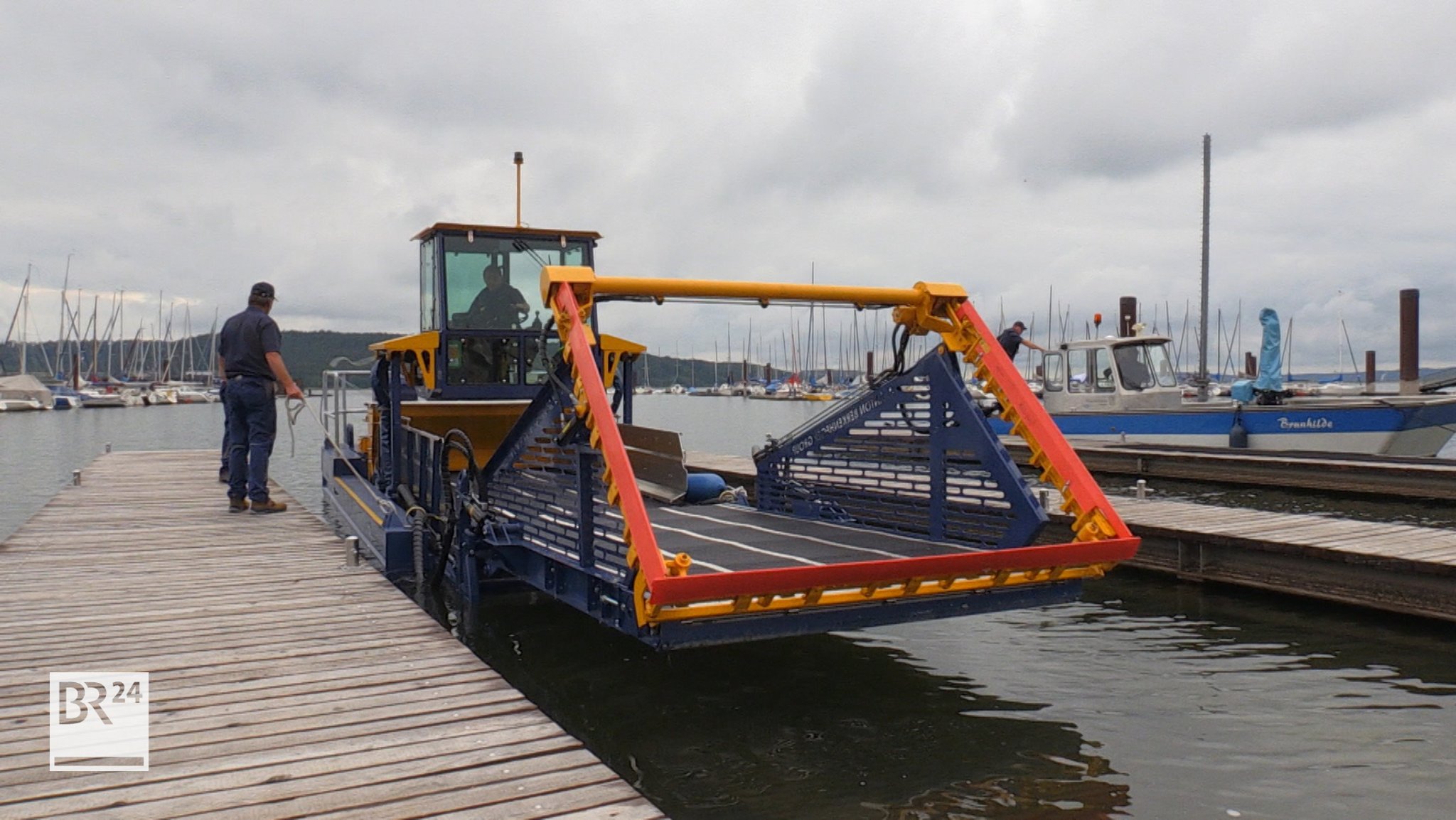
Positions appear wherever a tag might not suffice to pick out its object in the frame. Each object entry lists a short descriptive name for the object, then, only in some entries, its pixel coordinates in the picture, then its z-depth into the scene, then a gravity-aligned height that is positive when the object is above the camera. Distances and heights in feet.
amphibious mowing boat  16.71 -1.96
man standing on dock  30.96 +0.86
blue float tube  31.30 -2.68
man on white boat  46.11 +3.30
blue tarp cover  71.87 +4.07
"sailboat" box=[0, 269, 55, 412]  259.19 +0.92
